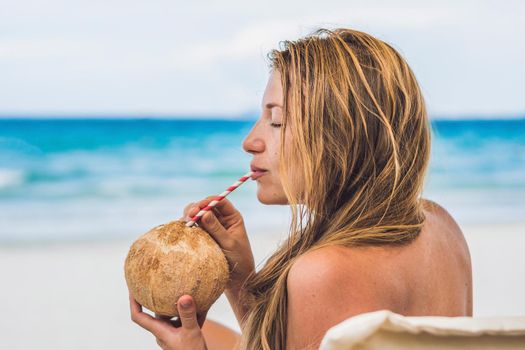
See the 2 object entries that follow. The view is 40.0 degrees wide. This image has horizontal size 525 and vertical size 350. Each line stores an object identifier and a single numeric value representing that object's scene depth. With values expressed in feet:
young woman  4.82
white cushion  3.20
